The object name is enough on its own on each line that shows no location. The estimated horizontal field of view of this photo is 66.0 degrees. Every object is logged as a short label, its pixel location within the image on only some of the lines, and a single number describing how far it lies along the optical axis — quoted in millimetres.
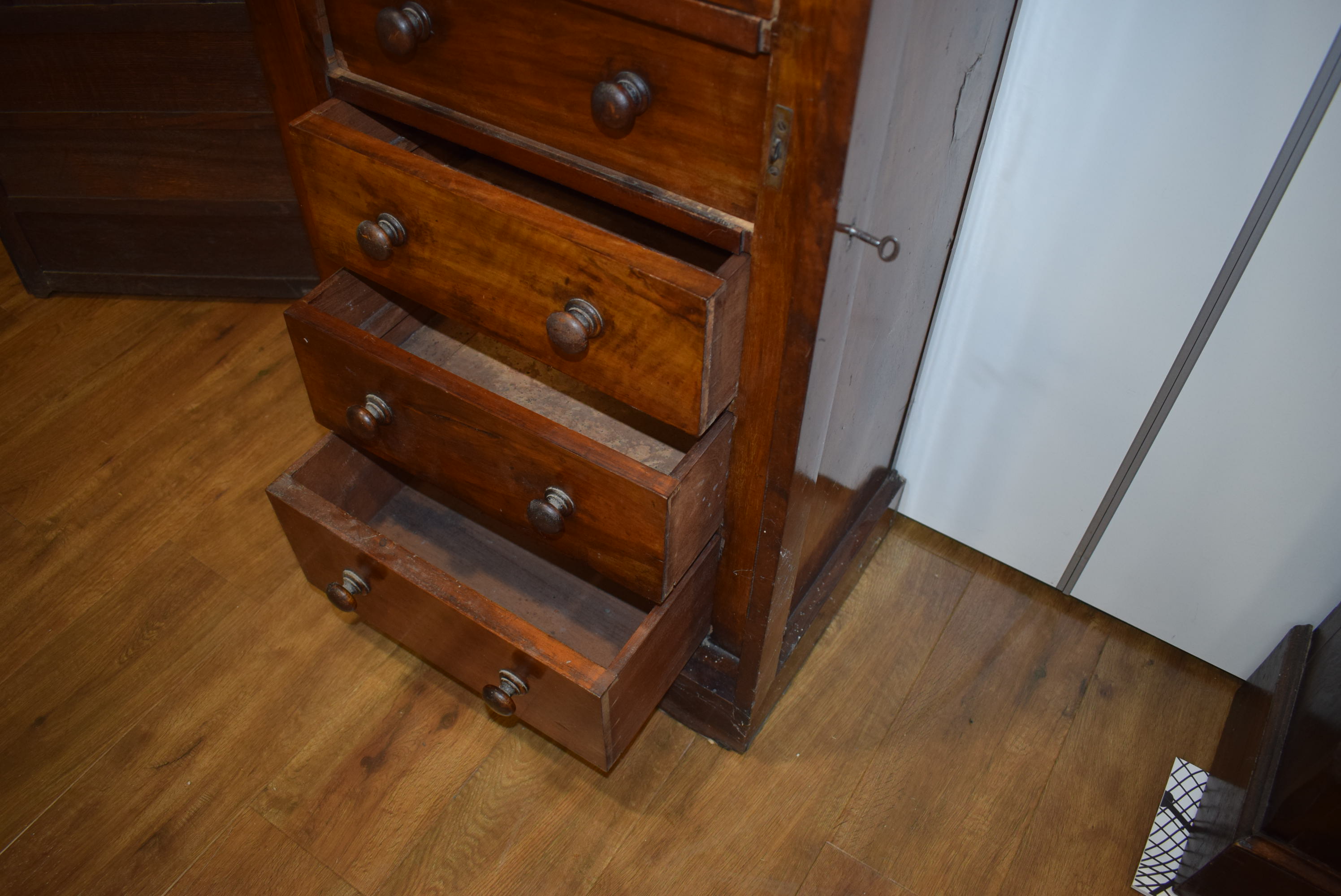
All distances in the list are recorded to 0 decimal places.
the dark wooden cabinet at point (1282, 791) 970
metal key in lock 737
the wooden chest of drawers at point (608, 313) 715
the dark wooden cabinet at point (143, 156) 1364
